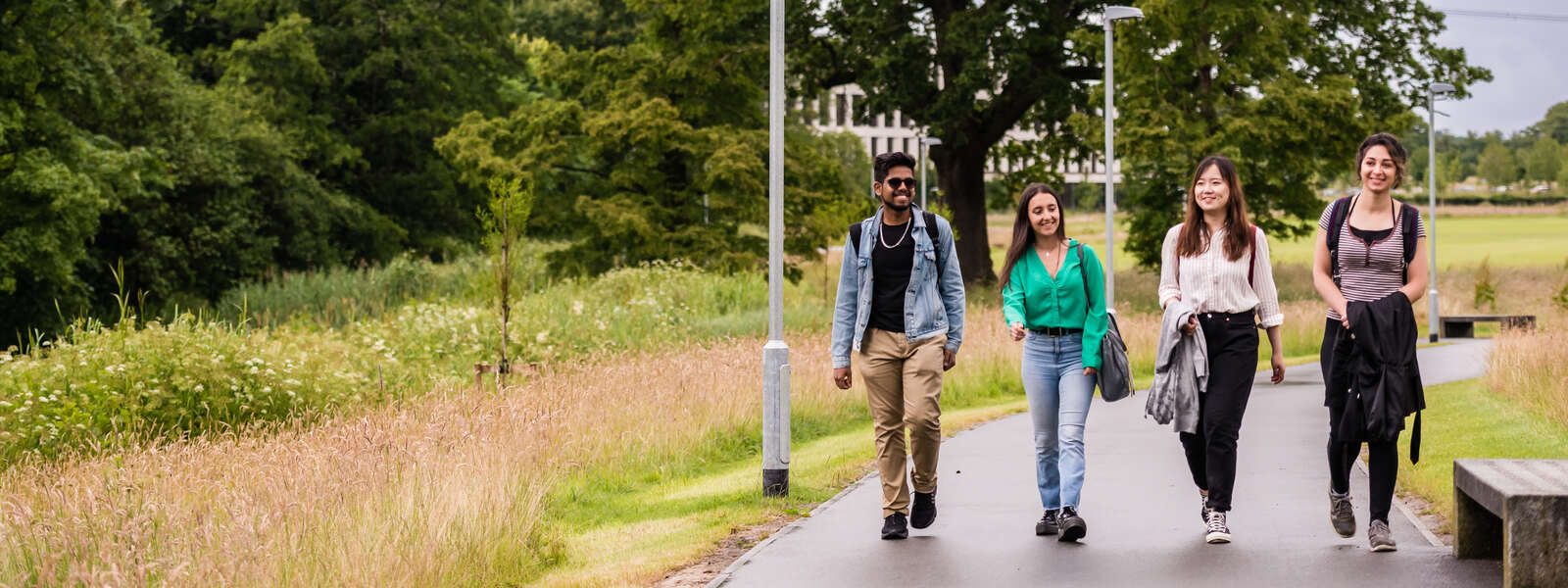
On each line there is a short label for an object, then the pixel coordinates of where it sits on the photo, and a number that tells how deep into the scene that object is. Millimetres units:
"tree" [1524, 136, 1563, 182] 101312
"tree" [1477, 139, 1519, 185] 107738
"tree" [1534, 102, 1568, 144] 108500
